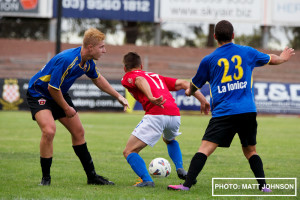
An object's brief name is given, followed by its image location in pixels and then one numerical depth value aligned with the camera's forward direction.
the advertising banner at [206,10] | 27.88
